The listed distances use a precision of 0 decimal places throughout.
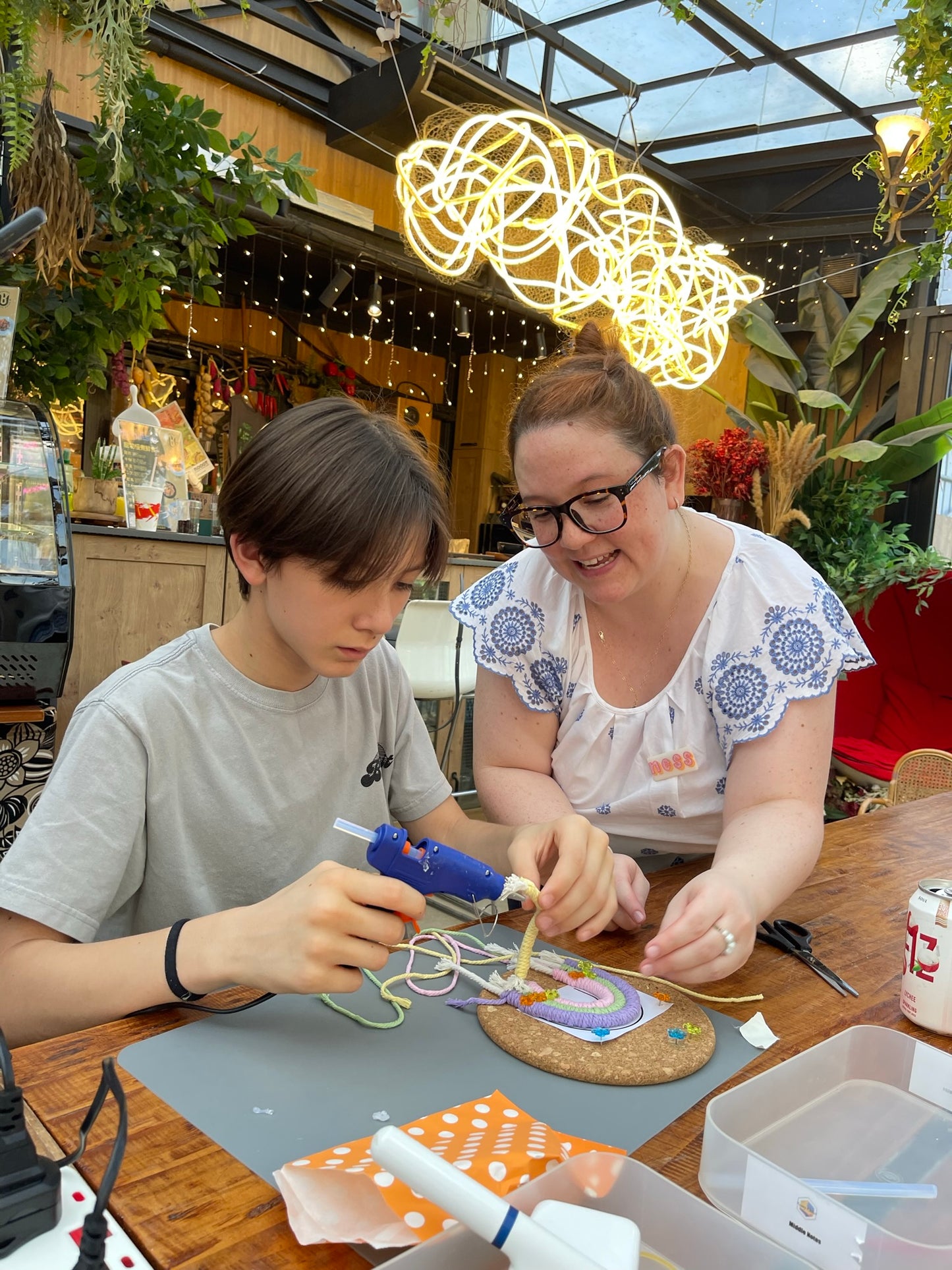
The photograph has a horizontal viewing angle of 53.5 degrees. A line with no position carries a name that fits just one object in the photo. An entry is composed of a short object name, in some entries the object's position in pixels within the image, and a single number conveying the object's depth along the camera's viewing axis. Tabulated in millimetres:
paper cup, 3178
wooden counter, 2924
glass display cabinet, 1999
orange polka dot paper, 518
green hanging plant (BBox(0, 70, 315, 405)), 2463
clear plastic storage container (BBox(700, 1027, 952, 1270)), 514
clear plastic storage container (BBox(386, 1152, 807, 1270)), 457
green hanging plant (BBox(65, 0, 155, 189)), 2119
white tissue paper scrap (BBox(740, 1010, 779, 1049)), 839
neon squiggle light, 3441
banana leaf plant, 4547
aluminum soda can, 879
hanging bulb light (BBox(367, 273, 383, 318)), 5987
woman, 1222
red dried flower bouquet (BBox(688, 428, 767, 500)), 4512
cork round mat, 751
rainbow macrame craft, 835
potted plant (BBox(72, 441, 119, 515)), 3312
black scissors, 986
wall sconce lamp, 1515
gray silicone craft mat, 638
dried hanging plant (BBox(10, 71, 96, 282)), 2330
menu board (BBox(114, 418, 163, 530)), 3182
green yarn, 794
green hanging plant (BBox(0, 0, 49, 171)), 1862
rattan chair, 3031
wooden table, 531
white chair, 3463
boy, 778
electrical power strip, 484
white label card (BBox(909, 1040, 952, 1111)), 724
